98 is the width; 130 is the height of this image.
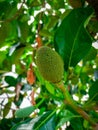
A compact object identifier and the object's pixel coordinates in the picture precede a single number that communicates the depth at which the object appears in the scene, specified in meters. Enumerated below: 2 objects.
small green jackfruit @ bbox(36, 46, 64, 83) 0.49
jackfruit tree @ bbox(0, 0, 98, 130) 0.53
